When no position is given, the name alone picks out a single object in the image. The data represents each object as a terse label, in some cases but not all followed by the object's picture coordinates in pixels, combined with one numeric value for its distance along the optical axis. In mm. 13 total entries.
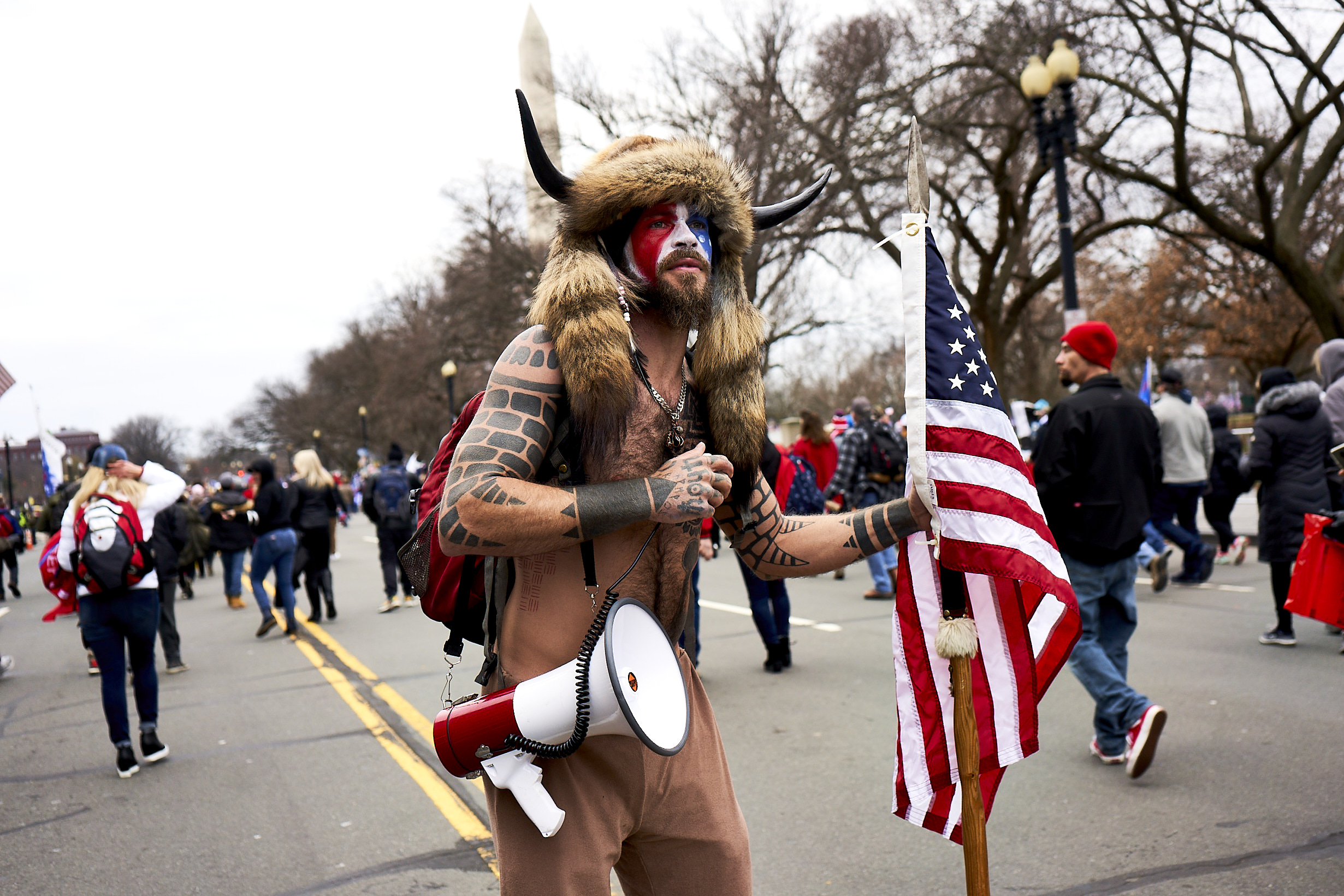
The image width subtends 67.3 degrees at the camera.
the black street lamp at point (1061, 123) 12414
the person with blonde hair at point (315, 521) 11086
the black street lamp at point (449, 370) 30312
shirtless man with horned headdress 1929
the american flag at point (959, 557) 2273
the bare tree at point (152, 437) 58781
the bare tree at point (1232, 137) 14945
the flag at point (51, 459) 17406
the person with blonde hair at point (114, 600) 5496
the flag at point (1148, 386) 13297
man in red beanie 4613
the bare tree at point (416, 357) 31781
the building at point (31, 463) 39594
